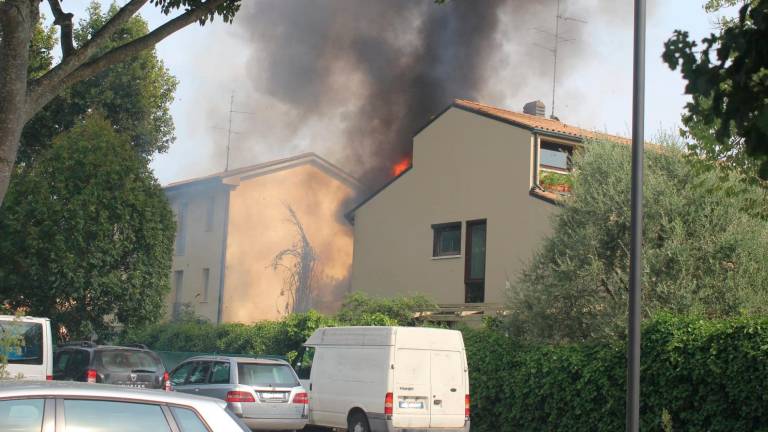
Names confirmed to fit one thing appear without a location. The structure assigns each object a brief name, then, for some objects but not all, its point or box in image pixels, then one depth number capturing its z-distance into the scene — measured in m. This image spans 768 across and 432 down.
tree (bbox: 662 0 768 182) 4.09
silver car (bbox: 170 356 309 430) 15.69
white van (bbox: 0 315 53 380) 13.52
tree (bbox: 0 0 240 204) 7.78
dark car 15.73
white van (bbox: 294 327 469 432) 14.98
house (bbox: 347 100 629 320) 24.19
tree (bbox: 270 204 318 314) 38.66
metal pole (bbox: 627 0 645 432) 9.55
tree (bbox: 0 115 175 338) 21.58
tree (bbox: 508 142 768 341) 15.60
